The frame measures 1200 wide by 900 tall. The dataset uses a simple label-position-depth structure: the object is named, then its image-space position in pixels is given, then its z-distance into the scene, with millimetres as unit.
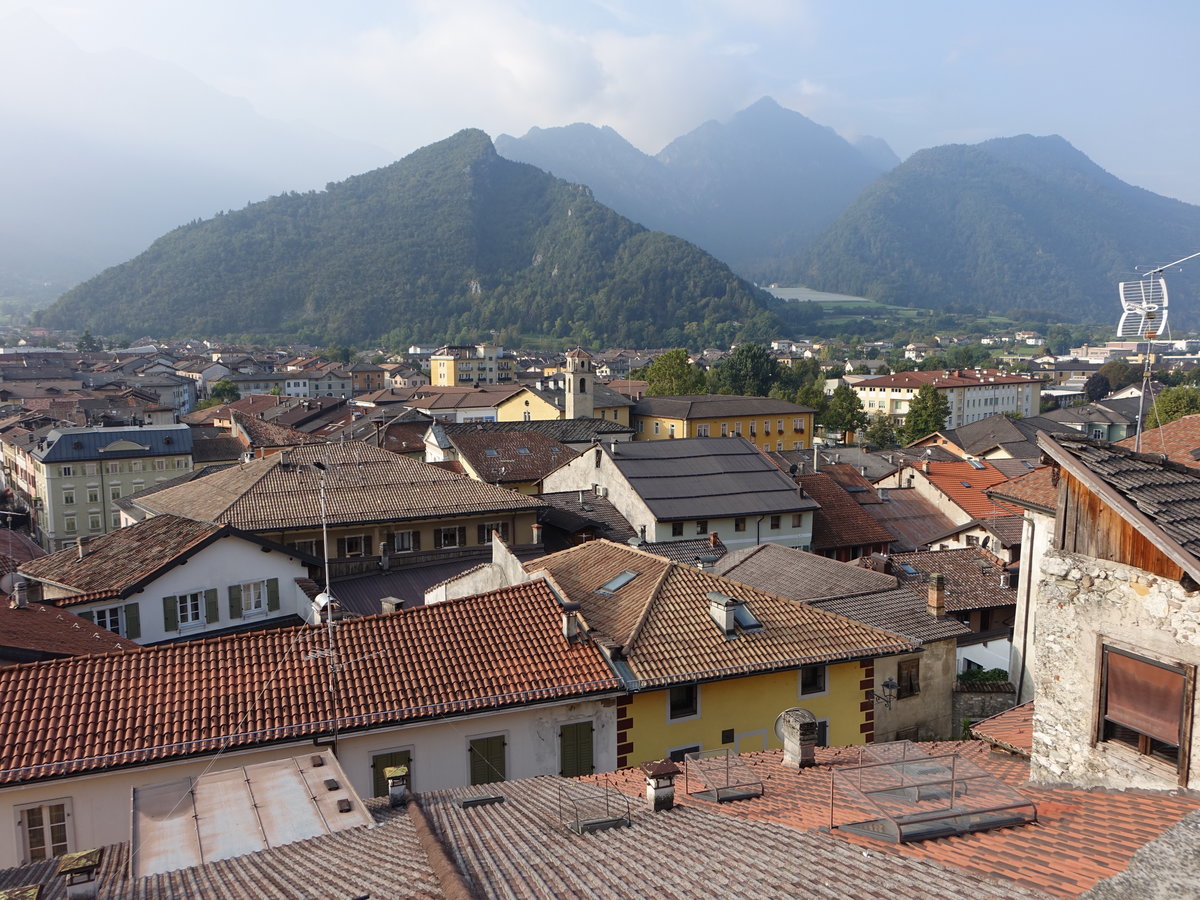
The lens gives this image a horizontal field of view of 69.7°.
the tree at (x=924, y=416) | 92750
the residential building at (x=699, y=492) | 36906
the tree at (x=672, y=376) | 97875
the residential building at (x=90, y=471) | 53375
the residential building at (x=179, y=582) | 20812
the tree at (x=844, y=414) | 92562
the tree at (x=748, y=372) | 107812
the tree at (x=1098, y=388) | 131750
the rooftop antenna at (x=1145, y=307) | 10484
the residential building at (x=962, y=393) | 113688
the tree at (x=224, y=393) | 119688
